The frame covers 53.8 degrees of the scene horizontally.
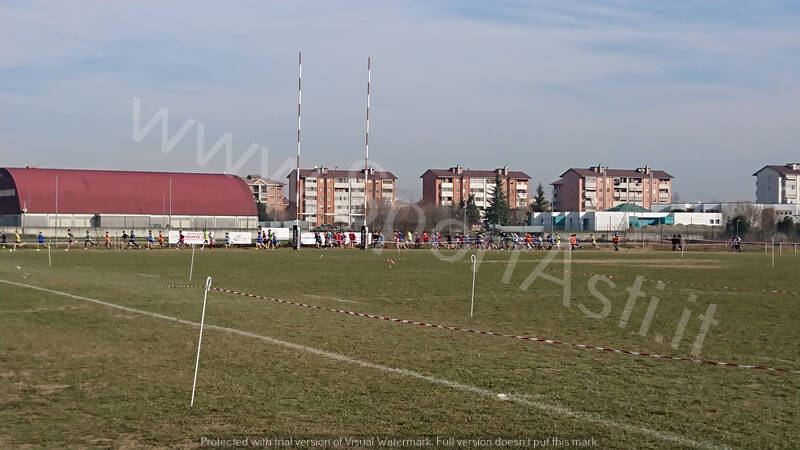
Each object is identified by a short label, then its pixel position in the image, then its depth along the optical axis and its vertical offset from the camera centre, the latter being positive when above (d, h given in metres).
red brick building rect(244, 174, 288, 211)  166.75 +8.19
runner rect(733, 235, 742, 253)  70.64 -1.54
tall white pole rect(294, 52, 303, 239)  60.26 +10.52
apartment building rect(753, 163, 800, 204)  161.62 +9.23
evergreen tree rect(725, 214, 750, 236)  95.06 +0.24
